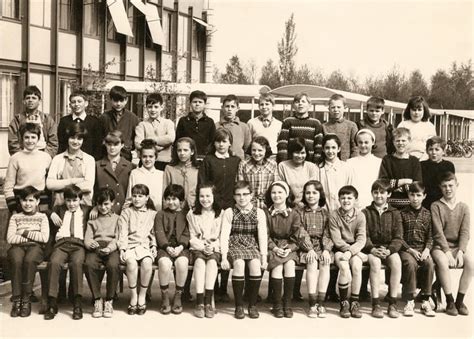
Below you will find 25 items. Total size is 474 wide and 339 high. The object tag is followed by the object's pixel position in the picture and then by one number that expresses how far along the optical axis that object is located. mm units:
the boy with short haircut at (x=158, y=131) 7645
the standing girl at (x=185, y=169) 7039
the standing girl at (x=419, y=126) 7613
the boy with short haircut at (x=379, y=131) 7625
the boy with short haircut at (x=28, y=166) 6773
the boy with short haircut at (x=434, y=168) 7141
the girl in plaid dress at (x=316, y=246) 6418
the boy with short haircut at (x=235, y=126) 7965
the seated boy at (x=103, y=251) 6281
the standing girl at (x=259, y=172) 7066
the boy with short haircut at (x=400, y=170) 7035
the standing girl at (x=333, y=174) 7078
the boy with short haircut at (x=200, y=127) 7855
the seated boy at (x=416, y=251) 6488
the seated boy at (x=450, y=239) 6559
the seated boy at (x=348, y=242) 6430
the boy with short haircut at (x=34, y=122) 7211
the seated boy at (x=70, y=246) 6211
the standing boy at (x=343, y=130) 7764
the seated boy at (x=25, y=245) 6223
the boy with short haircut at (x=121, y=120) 7613
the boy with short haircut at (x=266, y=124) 8062
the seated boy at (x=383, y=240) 6465
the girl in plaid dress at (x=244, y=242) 6348
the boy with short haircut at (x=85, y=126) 7535
